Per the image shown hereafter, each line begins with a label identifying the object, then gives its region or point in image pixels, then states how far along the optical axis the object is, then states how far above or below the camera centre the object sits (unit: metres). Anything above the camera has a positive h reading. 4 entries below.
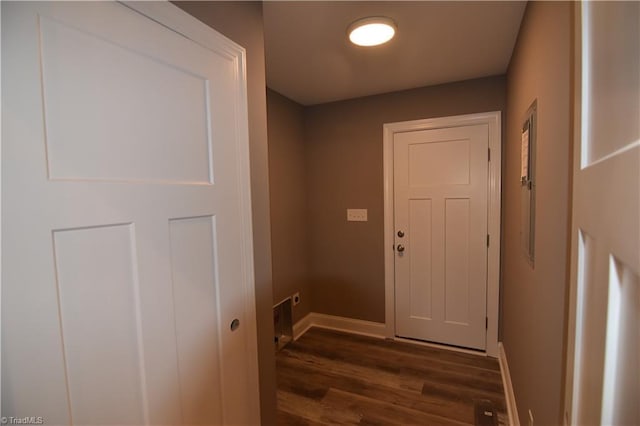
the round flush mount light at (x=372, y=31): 1.52 +0.92
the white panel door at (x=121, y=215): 0.65 -0.04
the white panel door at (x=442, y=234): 2.51 -0.37
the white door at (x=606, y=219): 0.34 -0.04
